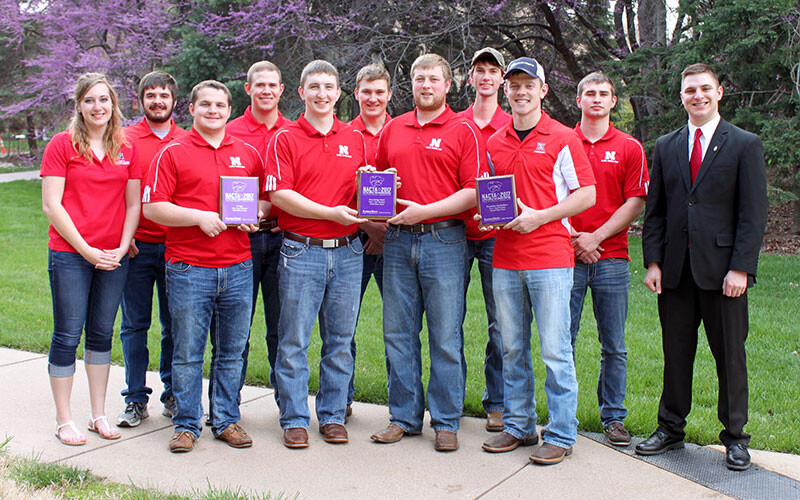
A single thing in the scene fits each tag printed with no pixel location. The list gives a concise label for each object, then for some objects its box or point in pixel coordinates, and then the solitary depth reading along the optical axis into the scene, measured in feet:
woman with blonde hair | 14.57
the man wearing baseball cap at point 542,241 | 13.96
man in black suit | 13.57
